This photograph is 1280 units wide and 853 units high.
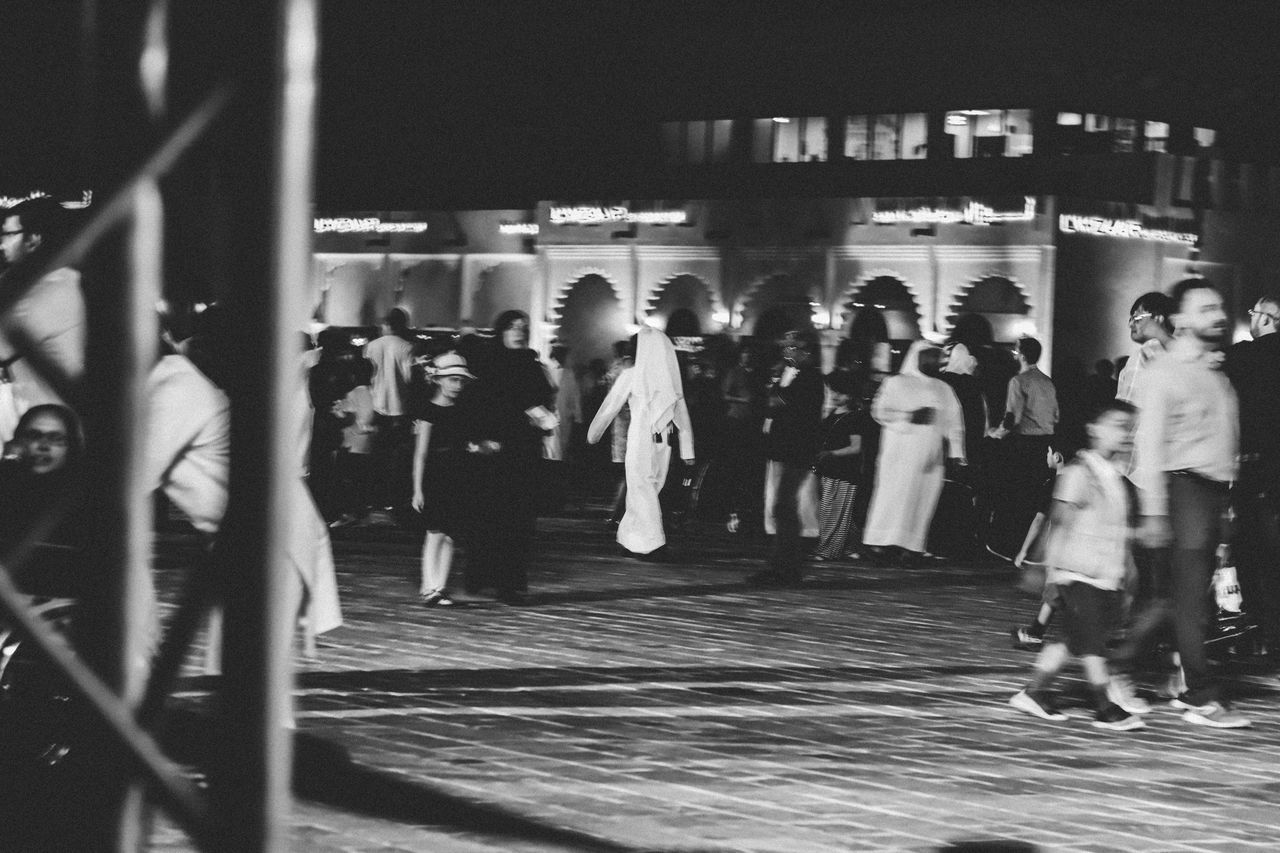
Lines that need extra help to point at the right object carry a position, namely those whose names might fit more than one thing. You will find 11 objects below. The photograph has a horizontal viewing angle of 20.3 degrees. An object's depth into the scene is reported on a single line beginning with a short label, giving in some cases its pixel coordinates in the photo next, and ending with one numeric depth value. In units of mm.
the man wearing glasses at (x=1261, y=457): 17094
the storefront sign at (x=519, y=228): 79407
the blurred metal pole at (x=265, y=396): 4867
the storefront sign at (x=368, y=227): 81825
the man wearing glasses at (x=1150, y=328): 18524
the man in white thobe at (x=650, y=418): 26385
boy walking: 14970
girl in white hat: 21209
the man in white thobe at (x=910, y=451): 27418
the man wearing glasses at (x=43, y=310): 5486
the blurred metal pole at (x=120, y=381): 5291
